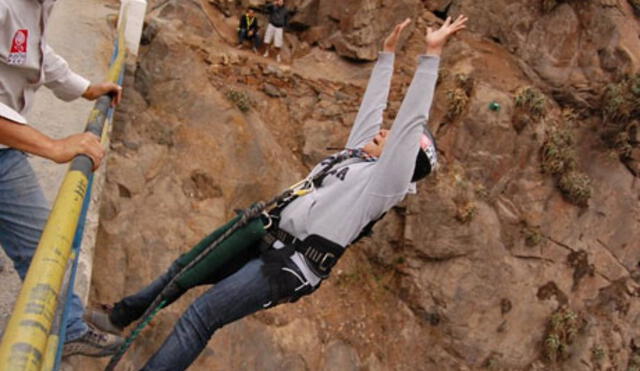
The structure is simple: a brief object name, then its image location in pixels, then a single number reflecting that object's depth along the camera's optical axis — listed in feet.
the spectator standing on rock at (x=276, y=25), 34.96
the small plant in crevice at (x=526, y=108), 33.45
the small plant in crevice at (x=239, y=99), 28.45
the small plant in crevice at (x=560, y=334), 32.76
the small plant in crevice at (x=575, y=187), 34.09
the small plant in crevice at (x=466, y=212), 31.30
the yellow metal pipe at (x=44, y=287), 4.13
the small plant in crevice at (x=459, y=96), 32.32
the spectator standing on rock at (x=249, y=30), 34.40
